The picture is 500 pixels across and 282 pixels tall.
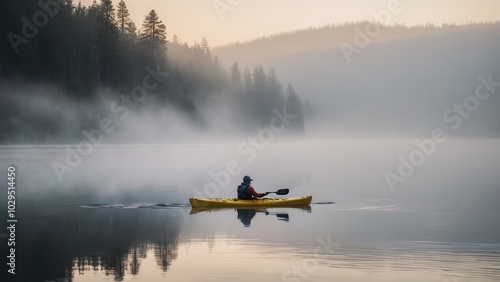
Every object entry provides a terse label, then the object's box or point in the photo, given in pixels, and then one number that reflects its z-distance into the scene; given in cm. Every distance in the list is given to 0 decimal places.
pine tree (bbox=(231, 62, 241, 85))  19762
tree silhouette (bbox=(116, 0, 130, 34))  14580
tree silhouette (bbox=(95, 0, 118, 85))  12581
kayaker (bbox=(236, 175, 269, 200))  4175
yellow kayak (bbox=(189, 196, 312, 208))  4162
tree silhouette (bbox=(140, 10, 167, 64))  13900
